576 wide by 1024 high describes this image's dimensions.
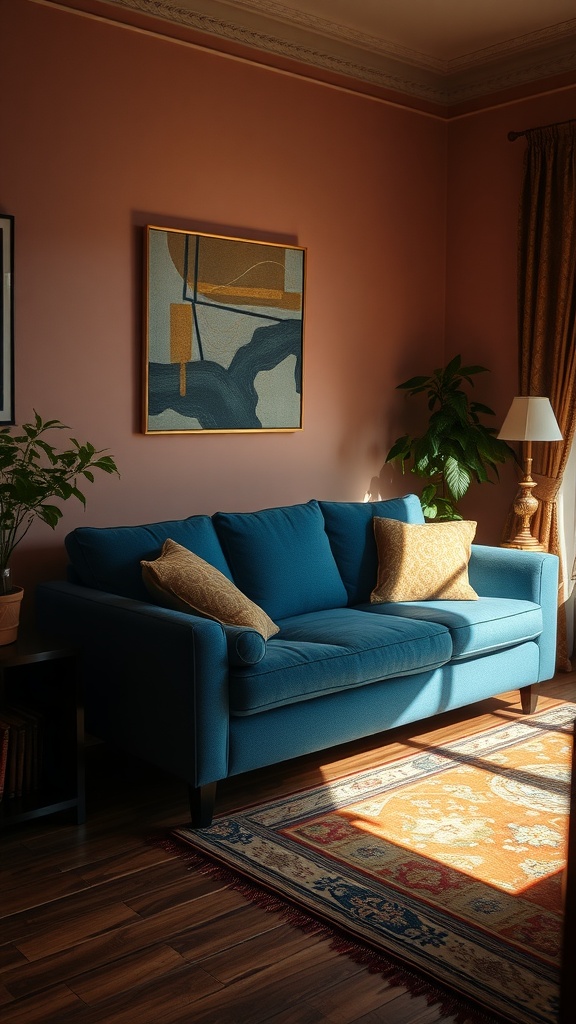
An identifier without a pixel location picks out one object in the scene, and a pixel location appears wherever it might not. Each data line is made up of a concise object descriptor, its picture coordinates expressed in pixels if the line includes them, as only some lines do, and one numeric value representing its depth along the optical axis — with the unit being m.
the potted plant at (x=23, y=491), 3.20
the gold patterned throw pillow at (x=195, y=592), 3.50
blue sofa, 3.21
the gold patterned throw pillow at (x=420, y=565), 4.51
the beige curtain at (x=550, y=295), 5.08
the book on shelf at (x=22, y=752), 3.26
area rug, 2.46
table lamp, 4.86
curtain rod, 5.21
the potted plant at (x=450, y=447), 5.18
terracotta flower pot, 3.24
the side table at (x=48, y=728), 3.19
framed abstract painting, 4.35
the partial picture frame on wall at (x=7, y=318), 3.81
